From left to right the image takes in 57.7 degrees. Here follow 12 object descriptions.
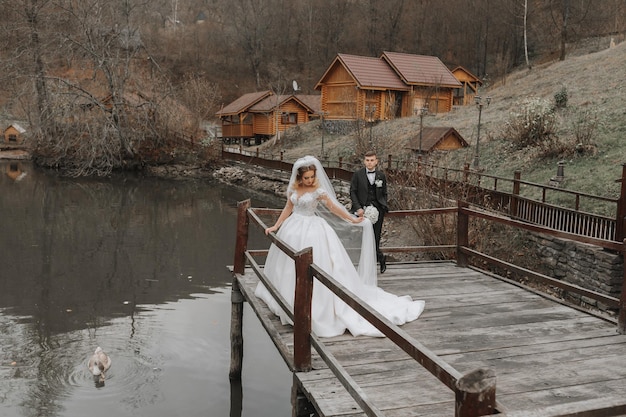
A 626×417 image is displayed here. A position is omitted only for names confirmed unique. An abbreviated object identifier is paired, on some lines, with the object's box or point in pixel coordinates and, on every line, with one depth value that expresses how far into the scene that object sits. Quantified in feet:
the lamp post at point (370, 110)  125.47
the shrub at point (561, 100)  88.74
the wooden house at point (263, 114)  156.66
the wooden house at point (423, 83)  139.23
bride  18.10
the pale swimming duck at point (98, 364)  30.60
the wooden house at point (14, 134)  159.63
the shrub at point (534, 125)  73.67
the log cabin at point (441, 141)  86.74
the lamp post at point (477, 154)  73.82
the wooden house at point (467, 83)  168.14
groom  26.35
